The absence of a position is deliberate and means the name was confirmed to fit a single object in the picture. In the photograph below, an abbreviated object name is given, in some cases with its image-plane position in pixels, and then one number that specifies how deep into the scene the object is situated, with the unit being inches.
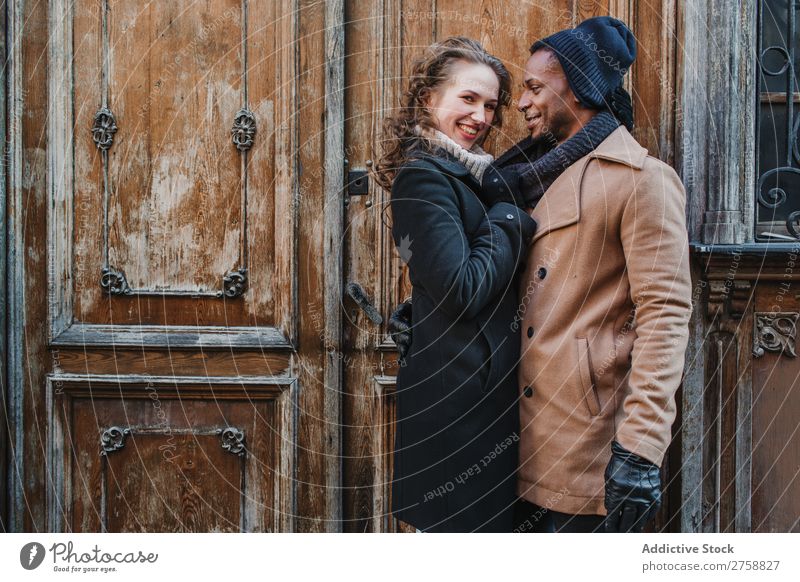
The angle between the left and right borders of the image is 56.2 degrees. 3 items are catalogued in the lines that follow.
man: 67.2
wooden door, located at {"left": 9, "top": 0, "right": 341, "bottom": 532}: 101.0
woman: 69.4
